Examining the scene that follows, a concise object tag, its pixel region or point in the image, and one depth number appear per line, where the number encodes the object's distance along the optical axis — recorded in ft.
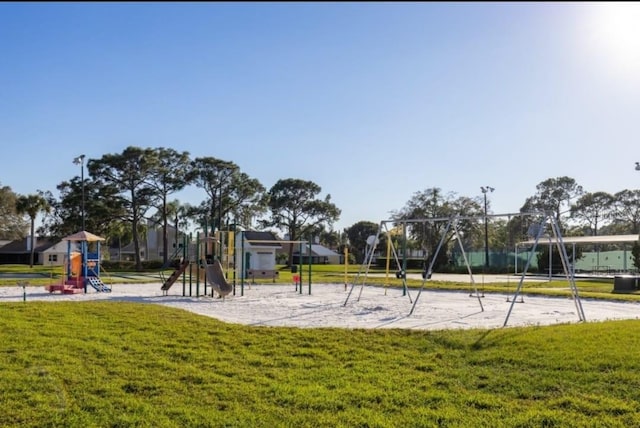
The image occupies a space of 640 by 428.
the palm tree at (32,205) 191.42
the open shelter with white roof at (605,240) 138.92
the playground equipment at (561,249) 40.65
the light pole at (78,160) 125.29
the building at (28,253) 246.27
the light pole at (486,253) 164.96
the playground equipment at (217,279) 64.08
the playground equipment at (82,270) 72.84
